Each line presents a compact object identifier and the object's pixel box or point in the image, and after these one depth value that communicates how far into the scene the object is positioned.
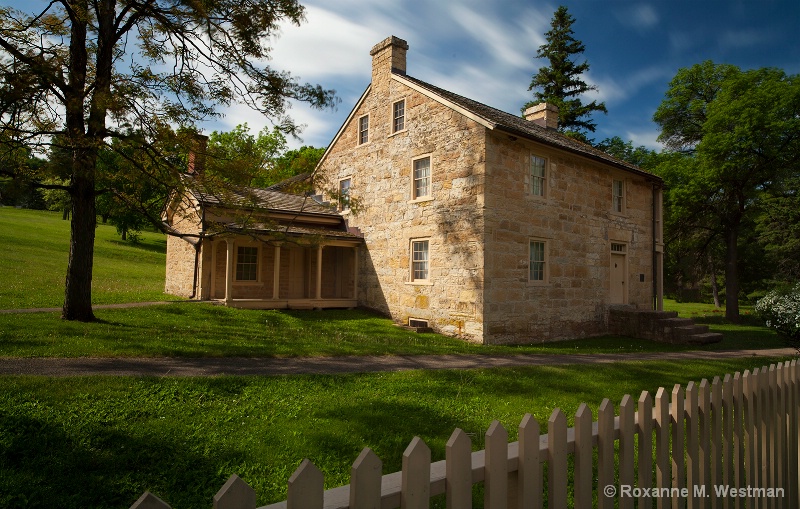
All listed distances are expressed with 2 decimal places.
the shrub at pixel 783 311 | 14.34
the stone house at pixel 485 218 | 14.96
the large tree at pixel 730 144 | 22.14
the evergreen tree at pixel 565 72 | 36.50
